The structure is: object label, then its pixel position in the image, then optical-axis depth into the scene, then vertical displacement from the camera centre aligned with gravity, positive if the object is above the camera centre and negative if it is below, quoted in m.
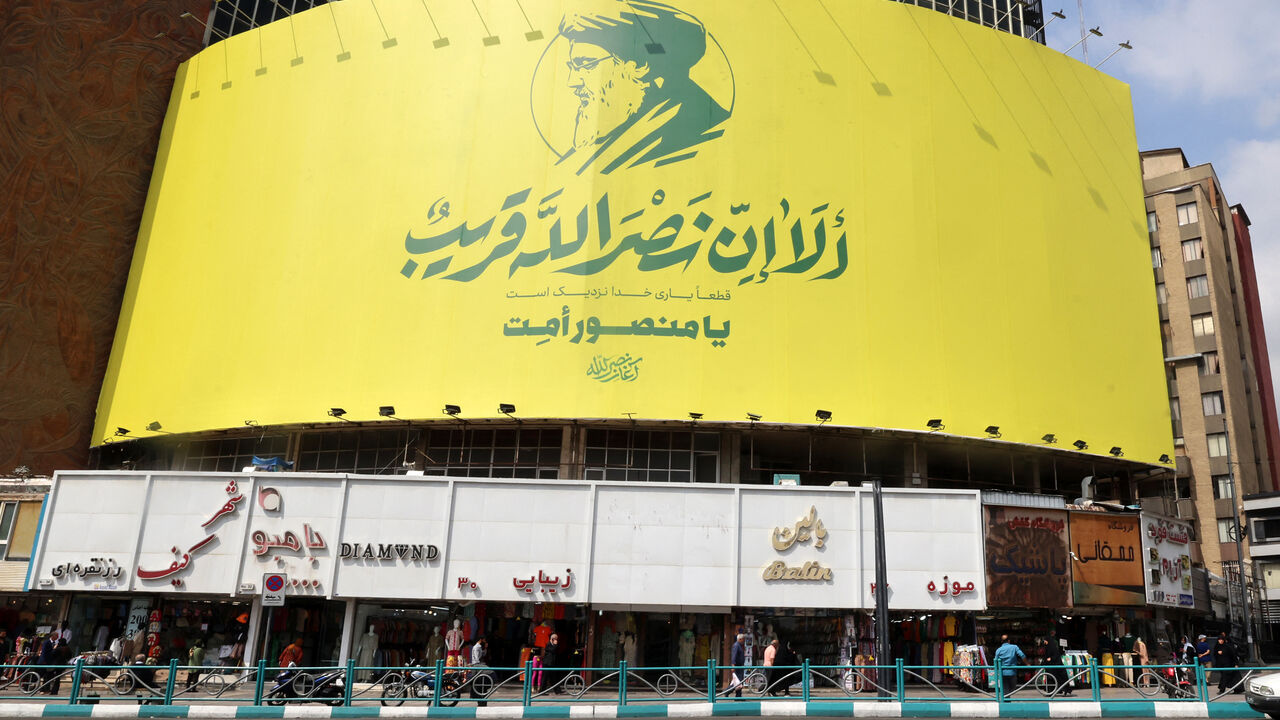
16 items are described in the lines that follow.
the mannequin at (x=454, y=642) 22.50 -0.96
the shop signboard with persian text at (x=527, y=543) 23.06 +1.53
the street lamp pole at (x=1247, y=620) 34.75 +1.00
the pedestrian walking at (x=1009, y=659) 17.44 -0.53
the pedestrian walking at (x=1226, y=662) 17.61 -0.33
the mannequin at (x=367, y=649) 23.34 -1.30
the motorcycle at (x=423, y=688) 16.42 -1.64
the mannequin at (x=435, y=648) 23.39 -1.17
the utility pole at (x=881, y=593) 17.64 +0.64
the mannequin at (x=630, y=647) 23.41 -0.88
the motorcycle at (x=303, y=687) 16.70 -1.67
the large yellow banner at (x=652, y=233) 27.95 +12.08
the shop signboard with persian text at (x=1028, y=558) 23.50 +1.91
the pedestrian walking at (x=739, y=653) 21.70 -0.80
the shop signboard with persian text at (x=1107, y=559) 24.45 +2.08
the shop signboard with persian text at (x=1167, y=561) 25.61 +2.27
